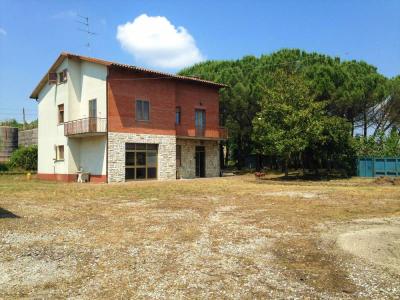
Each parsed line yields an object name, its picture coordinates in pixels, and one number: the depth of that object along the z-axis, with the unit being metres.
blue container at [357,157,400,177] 27.12
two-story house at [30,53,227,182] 26.36
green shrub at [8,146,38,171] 37.38
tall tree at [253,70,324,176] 26.55
